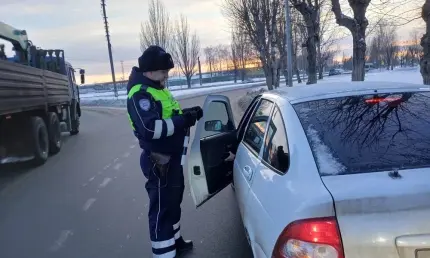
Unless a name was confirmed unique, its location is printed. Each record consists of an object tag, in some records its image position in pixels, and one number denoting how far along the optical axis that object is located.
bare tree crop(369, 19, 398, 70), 80.44
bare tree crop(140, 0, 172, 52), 47.34
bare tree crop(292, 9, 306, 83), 28.46
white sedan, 1.92
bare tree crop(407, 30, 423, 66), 84.96
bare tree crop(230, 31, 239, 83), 39.86
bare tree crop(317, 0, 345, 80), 30.00
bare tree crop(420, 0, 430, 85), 10.20
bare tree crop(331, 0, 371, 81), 12.33
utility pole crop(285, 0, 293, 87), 18.55
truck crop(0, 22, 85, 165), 8.29
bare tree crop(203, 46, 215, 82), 99.44
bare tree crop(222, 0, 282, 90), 23.97
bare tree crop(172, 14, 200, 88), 56.31
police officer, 3.63
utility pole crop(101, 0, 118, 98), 43.39
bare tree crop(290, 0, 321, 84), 15.08
